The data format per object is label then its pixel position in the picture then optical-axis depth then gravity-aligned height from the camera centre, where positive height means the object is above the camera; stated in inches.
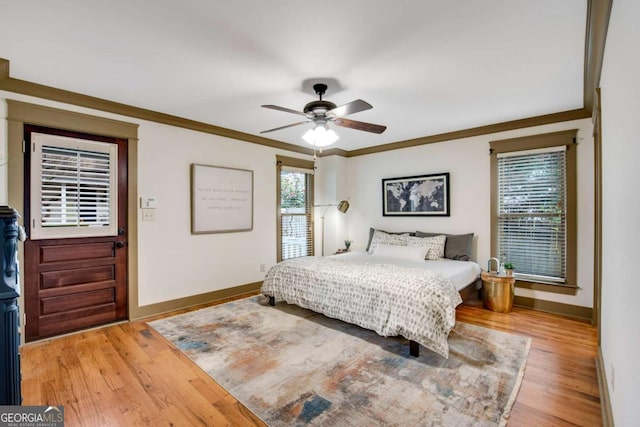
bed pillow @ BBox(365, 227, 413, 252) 203.9 -12.9
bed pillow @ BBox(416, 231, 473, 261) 164.6 -18.5
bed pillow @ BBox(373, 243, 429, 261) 167.0 -21.8
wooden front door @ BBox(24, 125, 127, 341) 115.6 -10.3
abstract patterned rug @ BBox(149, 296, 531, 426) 76.0 -48.5
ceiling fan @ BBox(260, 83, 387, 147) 109.9 +34.6
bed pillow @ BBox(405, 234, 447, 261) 168.9 -17.5
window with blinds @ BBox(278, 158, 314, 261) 204.4 +0.8
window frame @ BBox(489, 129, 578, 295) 141.3 +7.1
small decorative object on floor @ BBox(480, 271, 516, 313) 147.3 -38.0
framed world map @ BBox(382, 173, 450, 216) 183.1 +11.1
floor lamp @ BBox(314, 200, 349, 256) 216.1 +5.2
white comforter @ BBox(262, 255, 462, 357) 101.0 -31.3
